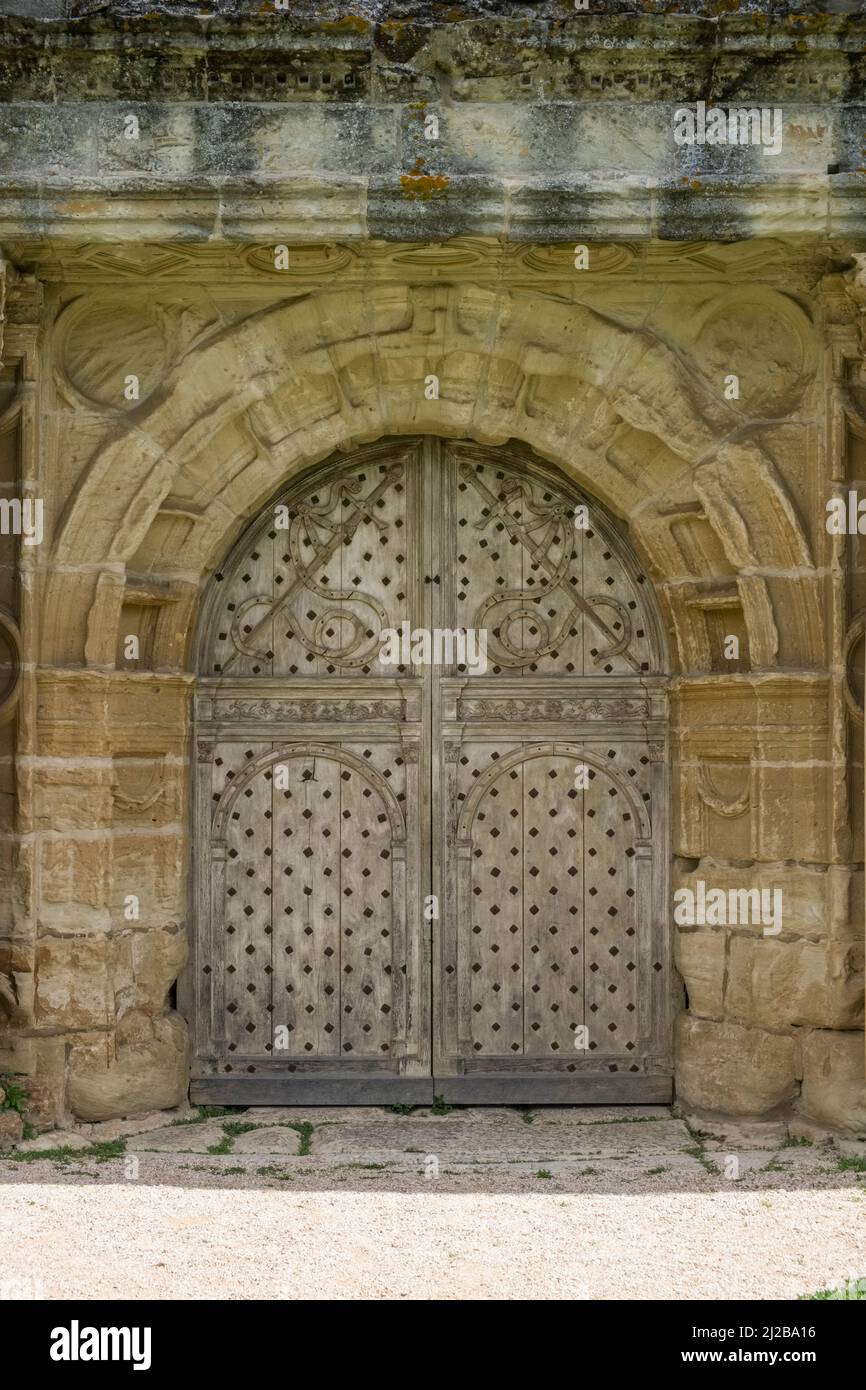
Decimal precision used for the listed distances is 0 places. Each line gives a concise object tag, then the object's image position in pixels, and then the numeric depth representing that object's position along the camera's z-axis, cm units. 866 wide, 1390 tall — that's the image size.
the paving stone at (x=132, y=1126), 575
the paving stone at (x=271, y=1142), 570
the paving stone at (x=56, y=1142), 554
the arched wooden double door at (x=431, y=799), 633
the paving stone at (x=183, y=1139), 568
